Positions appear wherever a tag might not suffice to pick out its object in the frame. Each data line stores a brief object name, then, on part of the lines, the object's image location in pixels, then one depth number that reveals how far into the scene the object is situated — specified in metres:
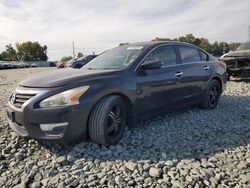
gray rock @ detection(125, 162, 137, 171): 2.11
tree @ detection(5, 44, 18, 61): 57.51
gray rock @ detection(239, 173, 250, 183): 1.96
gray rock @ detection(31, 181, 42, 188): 1.89
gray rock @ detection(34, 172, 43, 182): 1.98
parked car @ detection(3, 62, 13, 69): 30.67
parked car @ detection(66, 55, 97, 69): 11.92
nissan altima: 2.20
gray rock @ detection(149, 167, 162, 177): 2.02
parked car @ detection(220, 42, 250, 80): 6.36
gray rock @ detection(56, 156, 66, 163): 2.19
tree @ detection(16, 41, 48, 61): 56.18
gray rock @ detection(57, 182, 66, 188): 1.87
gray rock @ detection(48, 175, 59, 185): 1.93
